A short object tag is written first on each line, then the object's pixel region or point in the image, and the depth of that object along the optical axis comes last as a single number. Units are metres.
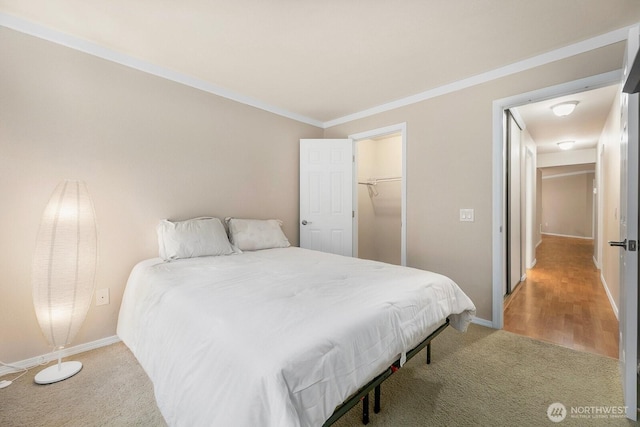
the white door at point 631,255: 1.42
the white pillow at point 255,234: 2.83
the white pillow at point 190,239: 2.35
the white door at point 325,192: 3.75
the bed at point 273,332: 0.89
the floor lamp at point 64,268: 1.77
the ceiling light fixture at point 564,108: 3.22
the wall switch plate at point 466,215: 2.74
